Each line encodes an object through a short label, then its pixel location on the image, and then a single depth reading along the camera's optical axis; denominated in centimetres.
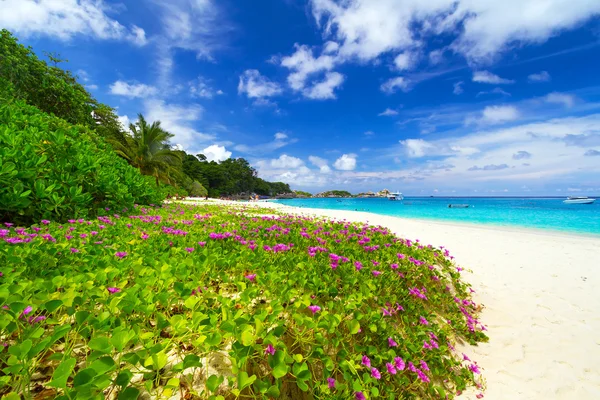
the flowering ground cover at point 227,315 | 139
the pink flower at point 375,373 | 193
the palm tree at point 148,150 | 2342
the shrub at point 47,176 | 430
